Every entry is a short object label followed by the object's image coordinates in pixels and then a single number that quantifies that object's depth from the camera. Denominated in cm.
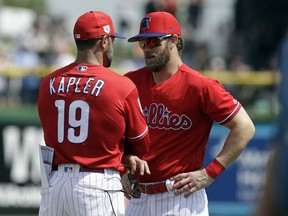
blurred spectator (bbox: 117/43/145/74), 2905
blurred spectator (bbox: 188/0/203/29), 3241
